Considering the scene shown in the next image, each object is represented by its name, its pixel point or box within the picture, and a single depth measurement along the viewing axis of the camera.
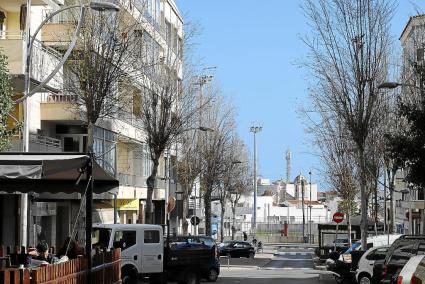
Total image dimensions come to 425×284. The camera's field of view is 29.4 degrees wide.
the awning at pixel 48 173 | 12.98
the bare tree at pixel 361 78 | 32.84
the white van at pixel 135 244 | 25.53
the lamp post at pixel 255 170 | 95.88
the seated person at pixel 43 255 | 17.73
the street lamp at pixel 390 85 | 27.86
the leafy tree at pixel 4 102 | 19.98
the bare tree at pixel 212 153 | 59.06
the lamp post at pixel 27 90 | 20.94
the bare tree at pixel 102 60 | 27.72
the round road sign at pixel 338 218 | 44.86
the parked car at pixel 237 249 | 62.13
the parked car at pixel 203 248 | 28.84
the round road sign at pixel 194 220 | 50.19
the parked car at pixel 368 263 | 27.19
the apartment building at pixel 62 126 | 29.52
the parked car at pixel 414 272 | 10.90
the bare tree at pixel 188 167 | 55.69
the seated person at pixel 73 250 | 17.78
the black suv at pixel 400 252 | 21.22
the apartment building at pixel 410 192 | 36.09
